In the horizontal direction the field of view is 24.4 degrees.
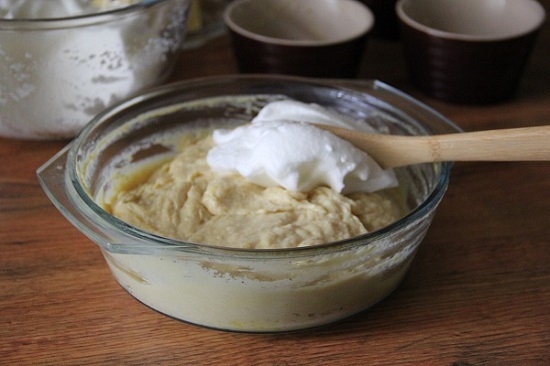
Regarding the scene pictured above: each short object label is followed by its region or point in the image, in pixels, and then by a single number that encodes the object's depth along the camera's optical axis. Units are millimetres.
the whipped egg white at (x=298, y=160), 692
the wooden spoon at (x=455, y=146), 672
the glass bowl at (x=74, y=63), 756
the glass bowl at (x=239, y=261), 641
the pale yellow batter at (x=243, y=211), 676
